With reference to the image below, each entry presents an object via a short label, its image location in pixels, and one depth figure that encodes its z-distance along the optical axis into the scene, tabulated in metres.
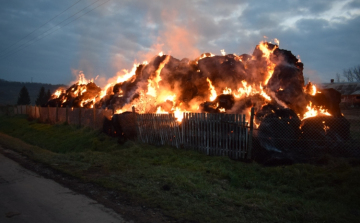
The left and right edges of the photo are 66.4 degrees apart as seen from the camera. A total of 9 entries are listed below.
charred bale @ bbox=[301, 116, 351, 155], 9.34
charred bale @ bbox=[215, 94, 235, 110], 14.05
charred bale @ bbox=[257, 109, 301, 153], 9.61
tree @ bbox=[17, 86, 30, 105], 67.12
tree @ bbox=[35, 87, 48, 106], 65.49
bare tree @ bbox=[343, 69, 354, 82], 75.89
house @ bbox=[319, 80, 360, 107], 39.31
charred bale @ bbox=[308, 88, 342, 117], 13.51
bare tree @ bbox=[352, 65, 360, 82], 73.47
